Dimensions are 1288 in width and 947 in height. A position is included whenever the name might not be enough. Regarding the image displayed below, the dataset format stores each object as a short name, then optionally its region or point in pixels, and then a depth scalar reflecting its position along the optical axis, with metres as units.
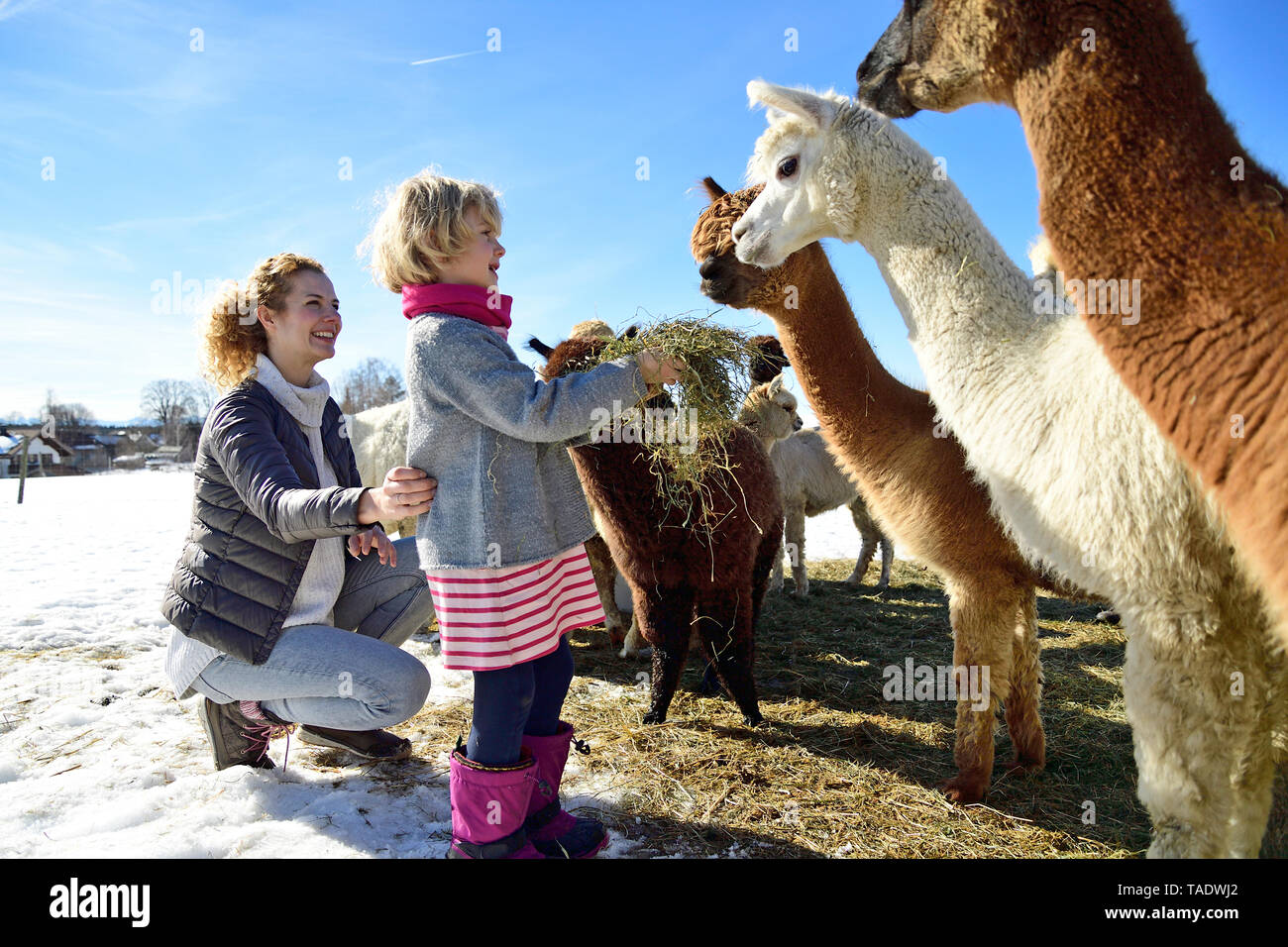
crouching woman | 2.25
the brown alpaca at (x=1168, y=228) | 1.32
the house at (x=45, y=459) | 33.81
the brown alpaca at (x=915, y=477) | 2.52
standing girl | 1.91
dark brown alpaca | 3.30
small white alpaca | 7.60
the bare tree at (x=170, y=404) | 59.16
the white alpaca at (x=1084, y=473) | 1.64
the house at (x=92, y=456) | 40.62
